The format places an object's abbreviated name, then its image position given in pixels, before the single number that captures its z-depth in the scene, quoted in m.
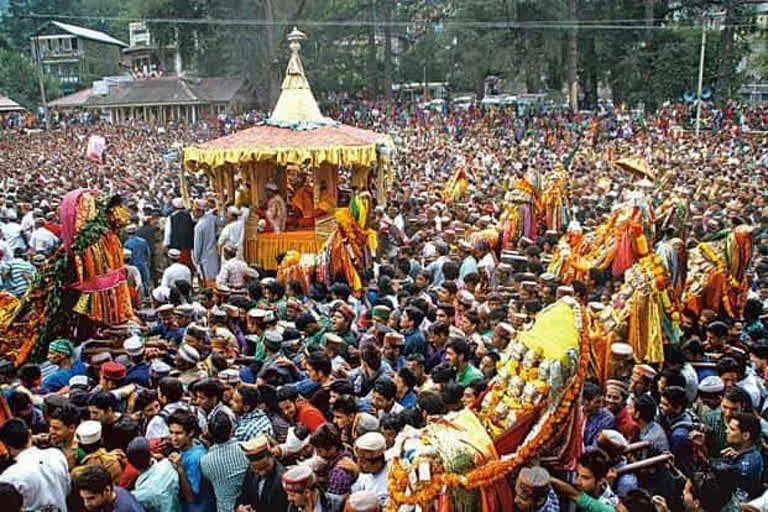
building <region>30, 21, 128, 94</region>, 50.53
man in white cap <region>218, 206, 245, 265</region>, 11.02
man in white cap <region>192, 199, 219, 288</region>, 10.99
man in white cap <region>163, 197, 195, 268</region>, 11.03
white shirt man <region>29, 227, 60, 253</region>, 10.26
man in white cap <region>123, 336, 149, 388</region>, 5.68
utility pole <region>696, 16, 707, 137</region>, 25.27
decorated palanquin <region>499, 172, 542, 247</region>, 10.99
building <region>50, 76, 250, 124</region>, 40.09
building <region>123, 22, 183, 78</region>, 45.50
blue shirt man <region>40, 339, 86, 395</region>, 5.80
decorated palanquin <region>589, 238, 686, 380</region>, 6.15
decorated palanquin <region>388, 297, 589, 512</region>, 3.63
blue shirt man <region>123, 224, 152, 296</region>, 9.88
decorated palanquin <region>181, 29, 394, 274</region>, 11.70
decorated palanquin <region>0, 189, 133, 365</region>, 6.80
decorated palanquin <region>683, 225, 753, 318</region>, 7.73
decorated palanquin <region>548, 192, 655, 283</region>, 8.67
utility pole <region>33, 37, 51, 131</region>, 35.76
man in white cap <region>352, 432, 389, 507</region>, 3.94
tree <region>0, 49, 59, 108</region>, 43.44
